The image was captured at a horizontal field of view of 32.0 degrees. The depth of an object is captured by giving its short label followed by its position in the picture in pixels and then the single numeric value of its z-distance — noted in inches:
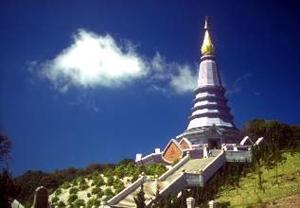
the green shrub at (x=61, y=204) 1502.2
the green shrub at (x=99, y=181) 1625.5
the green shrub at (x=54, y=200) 1559.2
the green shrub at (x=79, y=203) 1464.1
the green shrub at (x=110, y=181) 1611.7
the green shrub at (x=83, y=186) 1638.8
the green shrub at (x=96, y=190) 1544.0
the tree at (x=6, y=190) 674.2
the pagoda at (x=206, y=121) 1964.8
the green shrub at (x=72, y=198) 1535.3
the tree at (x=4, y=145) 992.2
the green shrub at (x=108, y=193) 1448.1
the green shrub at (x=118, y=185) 1504.7
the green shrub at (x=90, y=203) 1422.1
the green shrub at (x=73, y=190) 1620.0
